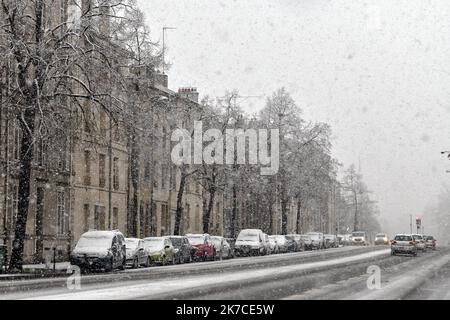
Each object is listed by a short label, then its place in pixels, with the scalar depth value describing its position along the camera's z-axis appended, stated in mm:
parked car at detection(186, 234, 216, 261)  47812
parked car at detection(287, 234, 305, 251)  74144
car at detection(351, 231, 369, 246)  106875
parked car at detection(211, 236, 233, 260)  50959
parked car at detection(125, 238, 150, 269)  37406
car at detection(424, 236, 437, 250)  76988
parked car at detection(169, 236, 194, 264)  42906
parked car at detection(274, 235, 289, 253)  67512
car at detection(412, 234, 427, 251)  64838
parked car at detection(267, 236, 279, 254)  64188
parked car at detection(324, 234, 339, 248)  88500
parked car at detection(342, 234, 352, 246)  107919
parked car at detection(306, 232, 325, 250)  81469
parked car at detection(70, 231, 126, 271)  33125
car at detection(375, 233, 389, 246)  109875
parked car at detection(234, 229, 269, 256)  58188
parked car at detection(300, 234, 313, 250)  79262
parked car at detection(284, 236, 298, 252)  70500
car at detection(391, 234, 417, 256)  55812
